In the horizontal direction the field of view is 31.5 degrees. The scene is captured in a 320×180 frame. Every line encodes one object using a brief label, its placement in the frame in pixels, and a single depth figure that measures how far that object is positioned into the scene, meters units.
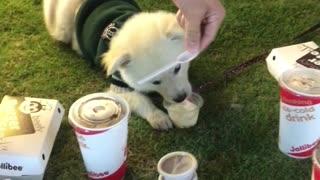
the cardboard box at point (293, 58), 1.91
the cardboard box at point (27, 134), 1.65
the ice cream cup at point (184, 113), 1.82
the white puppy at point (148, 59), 1.84
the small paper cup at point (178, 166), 1.52
